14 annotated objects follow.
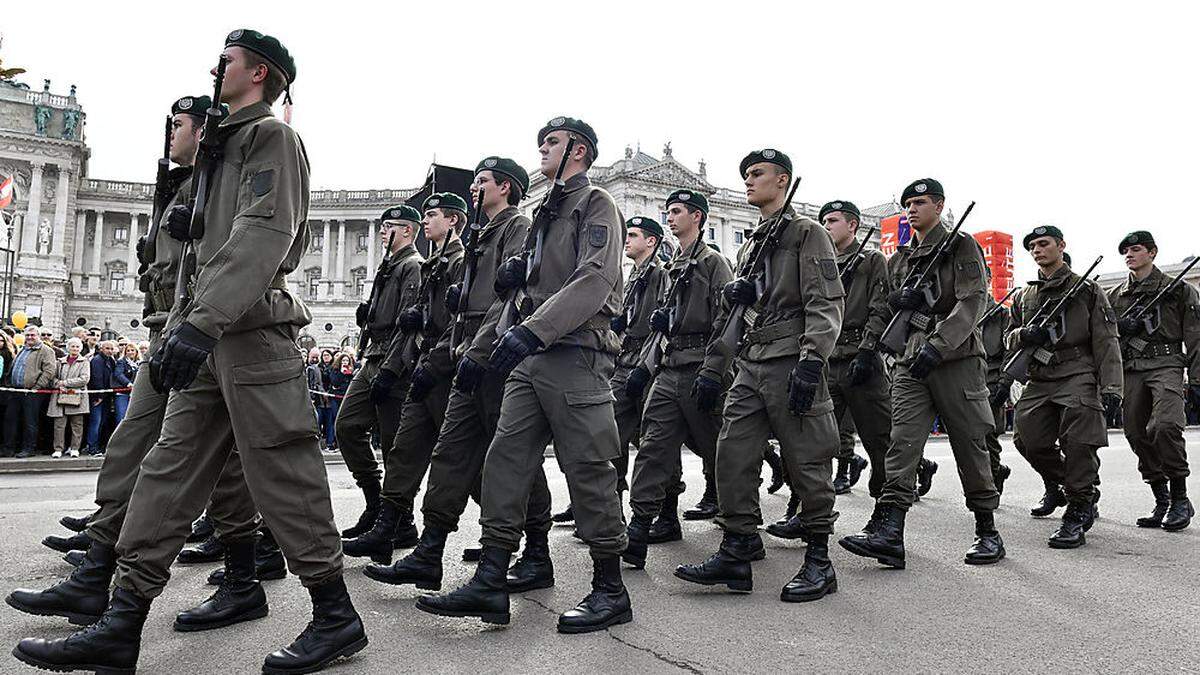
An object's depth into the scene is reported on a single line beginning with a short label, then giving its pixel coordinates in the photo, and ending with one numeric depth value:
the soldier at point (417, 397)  5.09
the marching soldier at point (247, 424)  3.02
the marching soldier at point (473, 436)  4.37
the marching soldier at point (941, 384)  5.25
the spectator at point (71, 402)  12.21
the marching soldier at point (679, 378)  5.11
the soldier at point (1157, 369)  7.07
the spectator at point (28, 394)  12.07
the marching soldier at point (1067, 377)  6.32
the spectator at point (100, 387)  12.48
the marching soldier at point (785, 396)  4.40
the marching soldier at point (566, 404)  3.76
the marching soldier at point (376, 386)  5.63
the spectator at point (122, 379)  12.92
